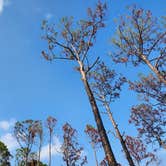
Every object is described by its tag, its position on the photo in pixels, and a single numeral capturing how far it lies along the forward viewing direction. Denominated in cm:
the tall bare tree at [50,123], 3147
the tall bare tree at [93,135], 3155
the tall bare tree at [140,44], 1642
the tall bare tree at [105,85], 2062
